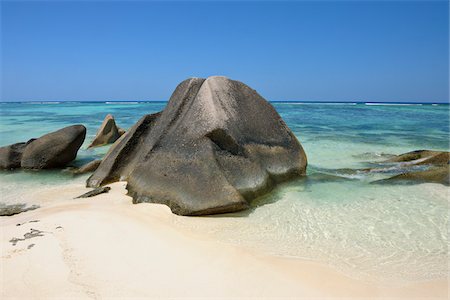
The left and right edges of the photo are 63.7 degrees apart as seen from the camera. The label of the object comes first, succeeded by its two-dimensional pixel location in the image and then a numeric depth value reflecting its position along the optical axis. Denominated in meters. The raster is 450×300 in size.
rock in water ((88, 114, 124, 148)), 10.37
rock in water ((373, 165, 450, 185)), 5.59
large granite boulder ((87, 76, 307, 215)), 4.25
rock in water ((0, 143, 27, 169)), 7.26
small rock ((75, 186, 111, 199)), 4.95
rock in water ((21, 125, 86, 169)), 7.16
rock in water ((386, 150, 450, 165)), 6.86
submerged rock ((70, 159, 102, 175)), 6.83
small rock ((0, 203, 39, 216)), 4.48
